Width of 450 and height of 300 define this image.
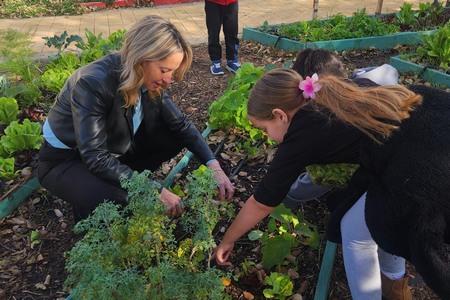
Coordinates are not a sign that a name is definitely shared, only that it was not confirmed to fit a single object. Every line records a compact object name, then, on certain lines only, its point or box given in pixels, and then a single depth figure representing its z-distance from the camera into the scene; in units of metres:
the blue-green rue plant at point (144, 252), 1.34
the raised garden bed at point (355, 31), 4.91
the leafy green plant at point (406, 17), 5.34
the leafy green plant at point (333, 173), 1.99
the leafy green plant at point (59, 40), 4.26
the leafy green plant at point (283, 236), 1.97
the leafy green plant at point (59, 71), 3.68
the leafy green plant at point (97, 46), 4.14
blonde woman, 1.98
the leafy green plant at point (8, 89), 3.51
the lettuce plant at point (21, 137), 2.91
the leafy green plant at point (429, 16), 5.32
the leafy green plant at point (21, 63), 3.69
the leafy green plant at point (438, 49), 4.03
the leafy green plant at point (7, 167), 2.74
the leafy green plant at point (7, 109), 3.23
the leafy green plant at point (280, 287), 1.84
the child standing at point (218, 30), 4.51
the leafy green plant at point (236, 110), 2.97
